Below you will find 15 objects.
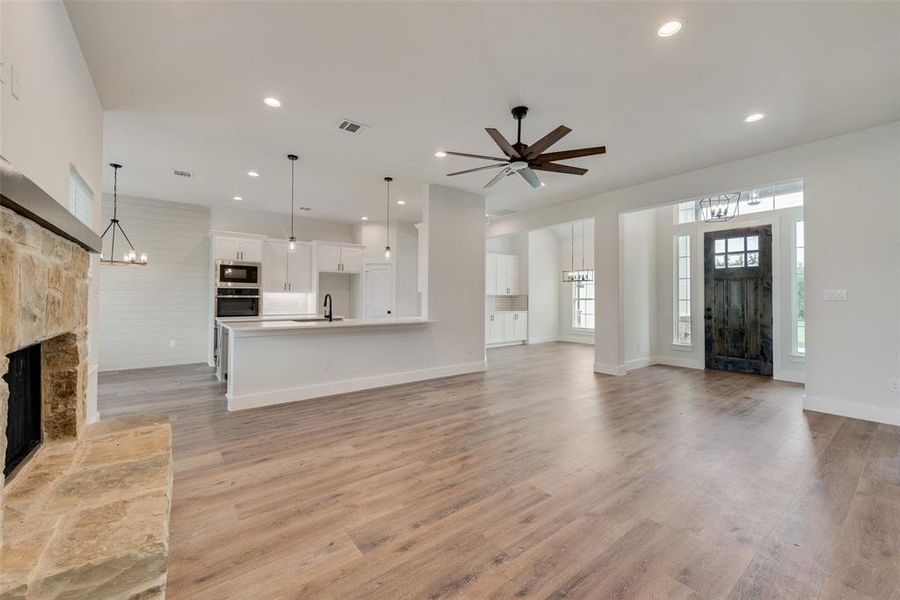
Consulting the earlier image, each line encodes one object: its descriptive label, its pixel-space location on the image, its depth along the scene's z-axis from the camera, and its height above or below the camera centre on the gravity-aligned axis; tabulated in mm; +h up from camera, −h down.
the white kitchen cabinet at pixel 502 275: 9984 +802
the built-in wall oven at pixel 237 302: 6477 +16
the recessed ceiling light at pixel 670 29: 2283 +1725
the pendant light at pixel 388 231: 8147 +1598
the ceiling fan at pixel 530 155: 2959 +1290
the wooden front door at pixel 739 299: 5832 +87
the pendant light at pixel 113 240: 4966 +1014
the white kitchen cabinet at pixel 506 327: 9438 -606
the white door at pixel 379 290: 8070 +295
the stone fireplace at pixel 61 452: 1137 -745
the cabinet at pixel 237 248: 6488 +973
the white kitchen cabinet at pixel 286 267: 7113 +701
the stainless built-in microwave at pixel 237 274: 6430 +517
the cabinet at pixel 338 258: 7637 +947
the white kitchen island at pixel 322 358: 4133 -696
